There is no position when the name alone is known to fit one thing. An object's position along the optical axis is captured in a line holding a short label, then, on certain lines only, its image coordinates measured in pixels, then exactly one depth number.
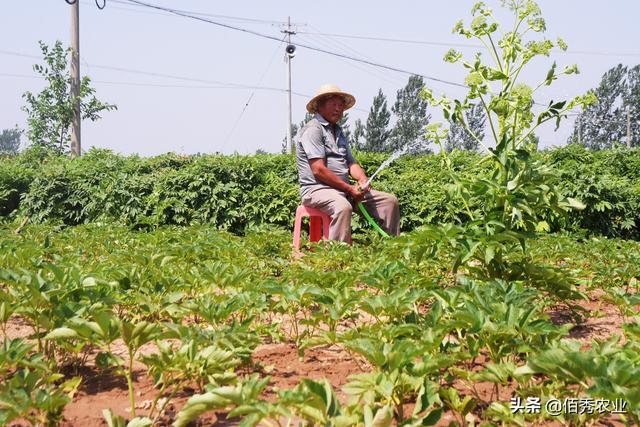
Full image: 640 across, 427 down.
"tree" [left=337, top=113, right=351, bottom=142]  50.92
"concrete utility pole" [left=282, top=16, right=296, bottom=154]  34.11
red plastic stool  5.60
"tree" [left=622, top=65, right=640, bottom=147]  73.06
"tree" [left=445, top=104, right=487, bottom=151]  63.19
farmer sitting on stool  5.28
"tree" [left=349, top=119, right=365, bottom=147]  55.83
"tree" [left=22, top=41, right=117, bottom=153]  15.04
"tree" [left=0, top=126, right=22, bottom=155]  129.62
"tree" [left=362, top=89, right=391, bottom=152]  56.06
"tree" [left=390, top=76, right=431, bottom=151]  61.03
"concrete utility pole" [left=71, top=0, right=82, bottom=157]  14.59
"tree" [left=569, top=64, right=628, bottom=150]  74.19
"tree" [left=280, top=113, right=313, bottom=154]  36.94
